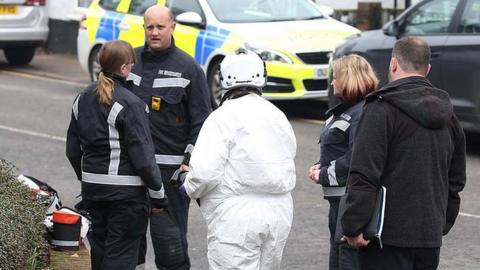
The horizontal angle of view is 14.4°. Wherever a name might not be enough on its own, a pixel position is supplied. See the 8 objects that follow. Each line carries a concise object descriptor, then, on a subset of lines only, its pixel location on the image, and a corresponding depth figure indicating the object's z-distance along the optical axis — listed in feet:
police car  72.95
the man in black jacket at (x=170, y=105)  36.45
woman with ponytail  32.53
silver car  98.17
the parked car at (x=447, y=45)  61.79
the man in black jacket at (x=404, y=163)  26.23
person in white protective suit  28.53
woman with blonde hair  32.27
